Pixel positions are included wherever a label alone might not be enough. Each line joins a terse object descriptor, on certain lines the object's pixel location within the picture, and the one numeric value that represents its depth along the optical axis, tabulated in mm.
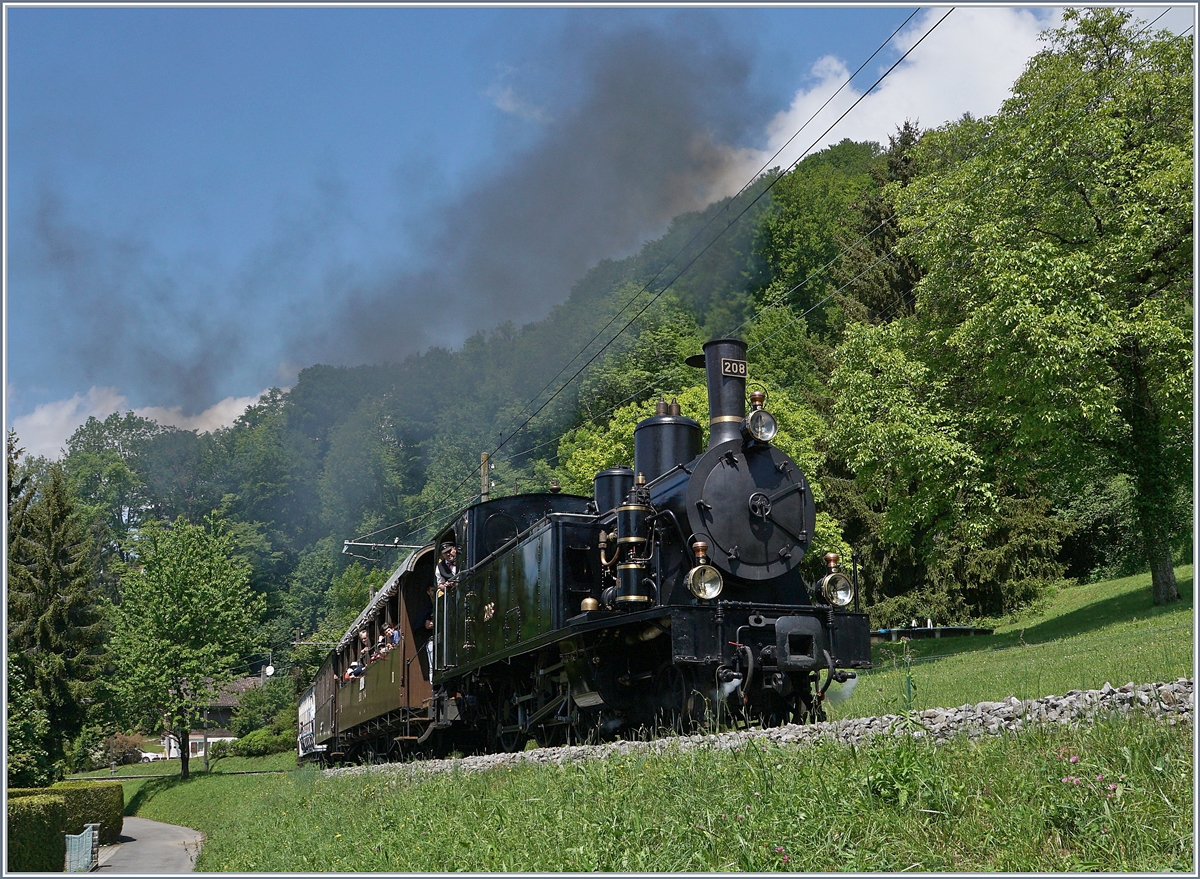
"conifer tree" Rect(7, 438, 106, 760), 36531
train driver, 14234
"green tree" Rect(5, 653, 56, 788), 23266
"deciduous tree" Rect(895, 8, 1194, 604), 19391
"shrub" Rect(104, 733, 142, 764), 59450
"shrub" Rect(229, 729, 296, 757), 51250
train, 9227
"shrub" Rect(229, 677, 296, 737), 57750
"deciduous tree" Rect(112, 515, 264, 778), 37656
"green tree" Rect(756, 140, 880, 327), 50969
